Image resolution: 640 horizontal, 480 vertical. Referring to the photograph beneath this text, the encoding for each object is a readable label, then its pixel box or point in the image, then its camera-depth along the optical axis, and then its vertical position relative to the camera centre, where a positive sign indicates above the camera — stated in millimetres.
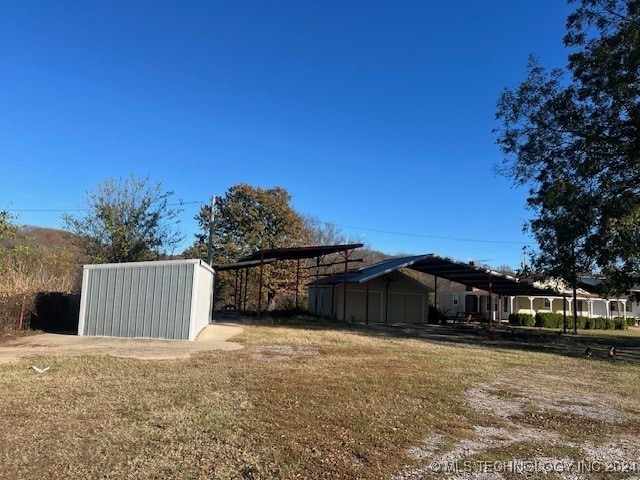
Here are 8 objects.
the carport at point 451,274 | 26344 +1592
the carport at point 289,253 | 22734 +2137
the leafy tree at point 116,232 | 21828 +2460
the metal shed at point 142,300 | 14906 -300
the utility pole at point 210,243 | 26234 +2560
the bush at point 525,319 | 36375 -1037
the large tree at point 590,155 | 14586 +4928
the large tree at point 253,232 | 36438 +4575
